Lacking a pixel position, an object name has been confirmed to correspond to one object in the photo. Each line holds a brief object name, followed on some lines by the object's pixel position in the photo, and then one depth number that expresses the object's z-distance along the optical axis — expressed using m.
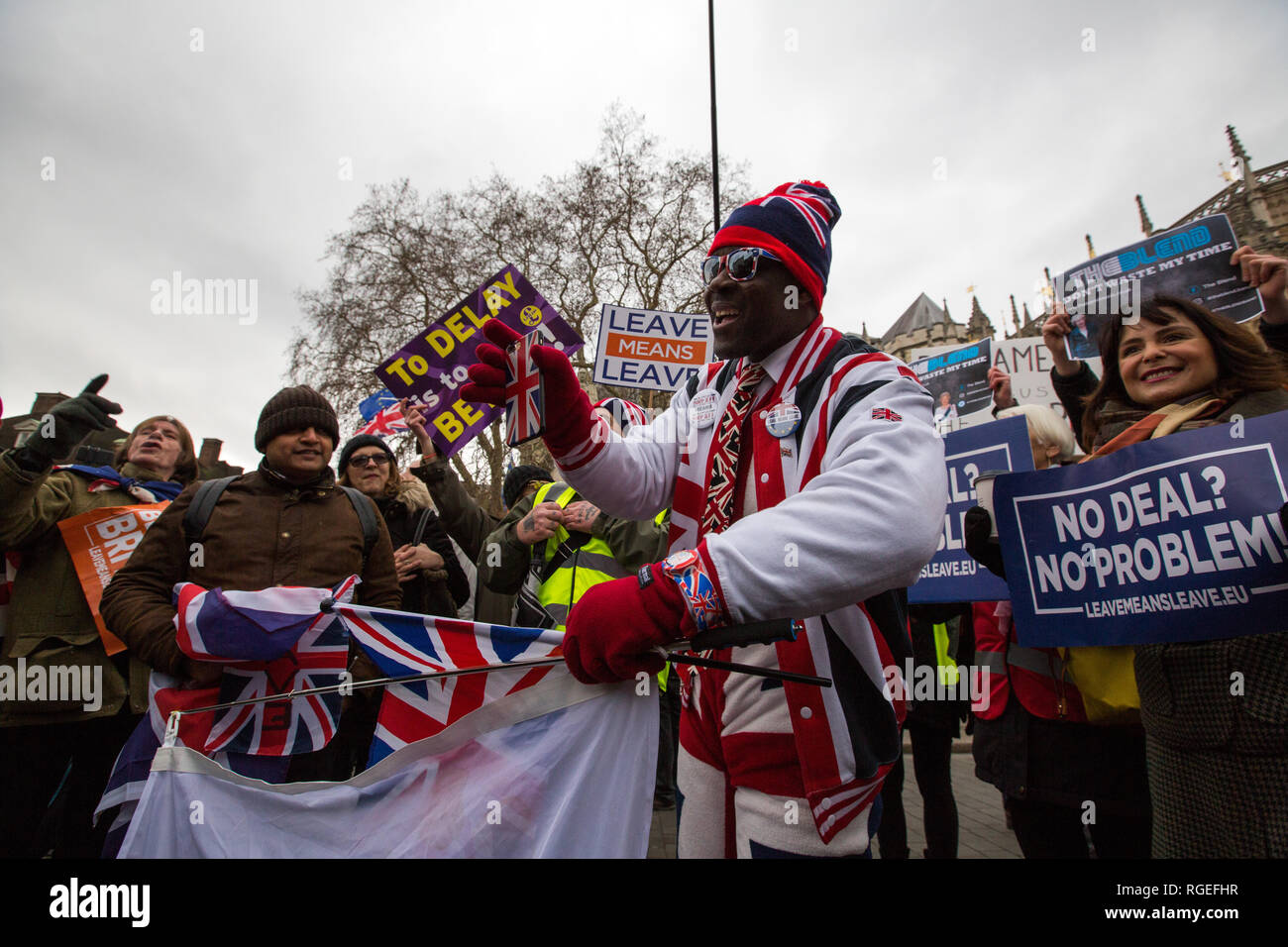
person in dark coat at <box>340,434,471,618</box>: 4.12
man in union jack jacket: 1.17
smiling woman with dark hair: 1.56
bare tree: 20.38
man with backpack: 2.52
